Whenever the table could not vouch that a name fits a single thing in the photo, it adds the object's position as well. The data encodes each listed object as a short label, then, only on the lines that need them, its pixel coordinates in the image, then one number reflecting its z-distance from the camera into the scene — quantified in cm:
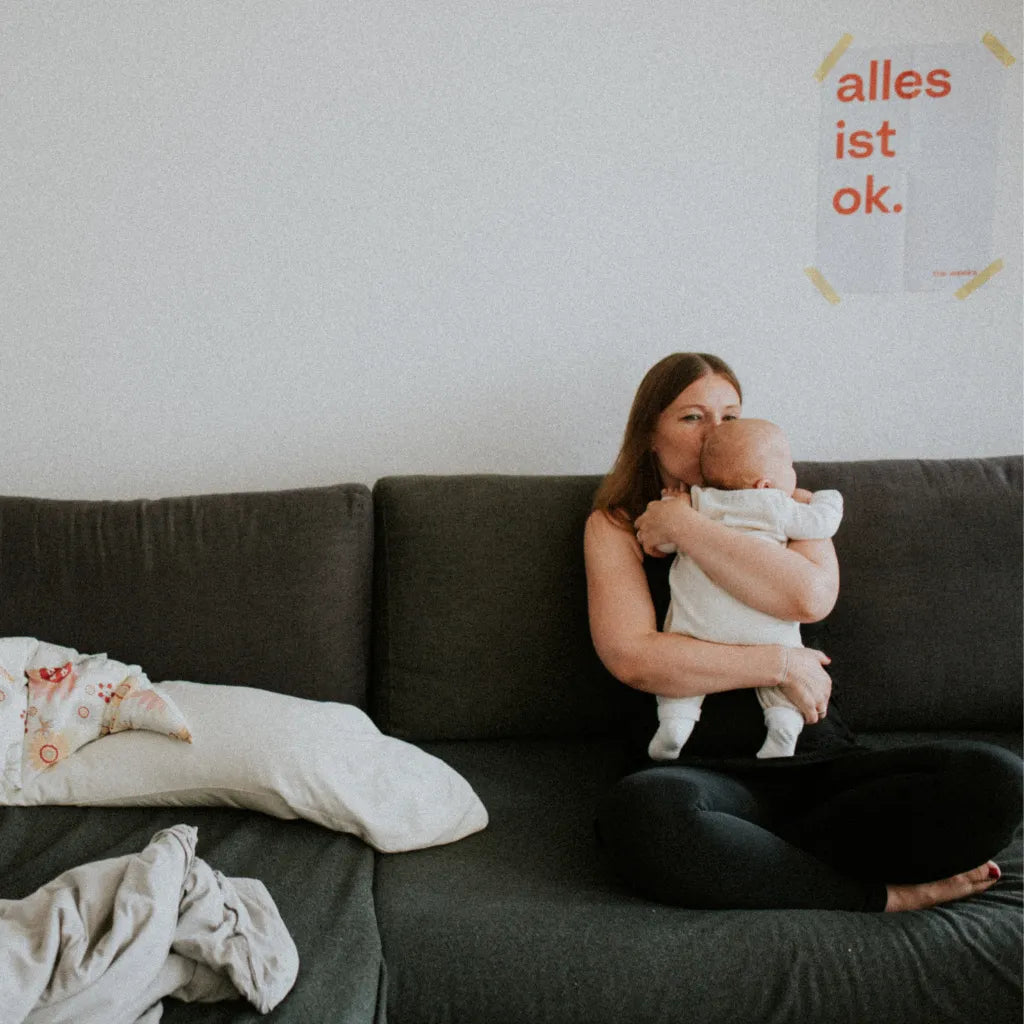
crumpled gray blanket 98
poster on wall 200
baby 150
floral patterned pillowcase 150
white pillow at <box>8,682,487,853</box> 142
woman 126
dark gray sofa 169
